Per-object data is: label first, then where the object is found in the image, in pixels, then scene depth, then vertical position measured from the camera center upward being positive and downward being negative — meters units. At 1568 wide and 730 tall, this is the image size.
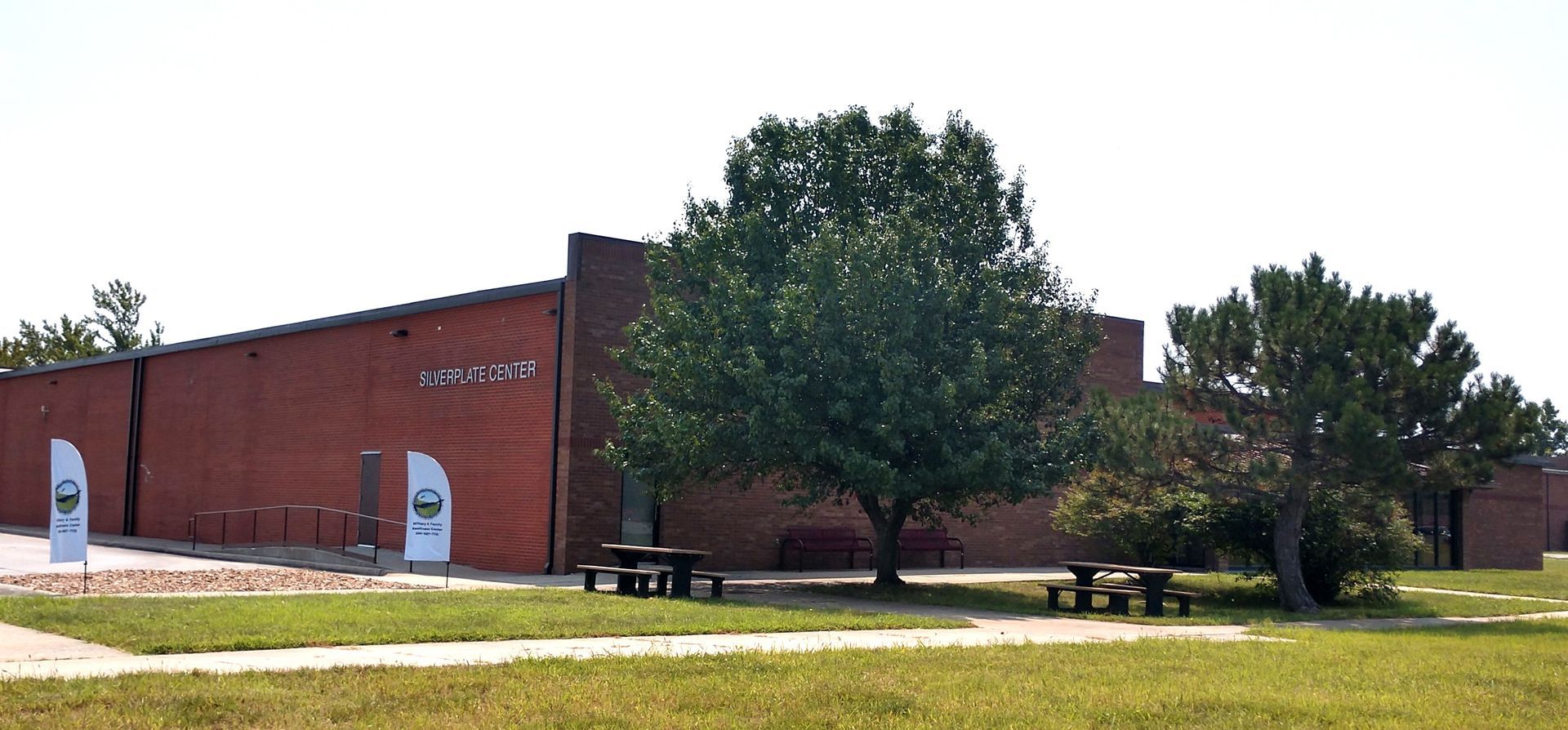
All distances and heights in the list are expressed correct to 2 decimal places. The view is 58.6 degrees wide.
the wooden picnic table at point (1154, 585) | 18.84 -1.38
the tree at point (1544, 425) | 18.88 +1.00
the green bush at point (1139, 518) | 23.14 -0.59
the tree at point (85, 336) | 66.56 +5.50
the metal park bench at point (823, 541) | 27.12 -1.36
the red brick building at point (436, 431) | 24.62 +0.53
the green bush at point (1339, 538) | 21.97 -0.79
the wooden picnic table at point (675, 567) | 18.62 -1.33
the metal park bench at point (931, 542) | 29.75 -1.43
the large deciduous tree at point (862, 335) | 19.55 +2.03
